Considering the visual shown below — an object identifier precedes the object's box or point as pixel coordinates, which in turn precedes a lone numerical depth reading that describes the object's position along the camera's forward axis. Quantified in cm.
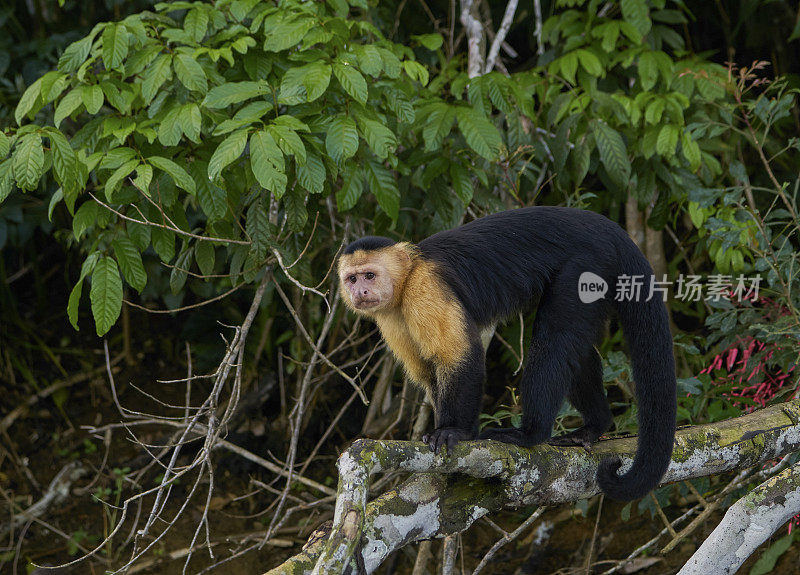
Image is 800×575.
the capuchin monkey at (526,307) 545
